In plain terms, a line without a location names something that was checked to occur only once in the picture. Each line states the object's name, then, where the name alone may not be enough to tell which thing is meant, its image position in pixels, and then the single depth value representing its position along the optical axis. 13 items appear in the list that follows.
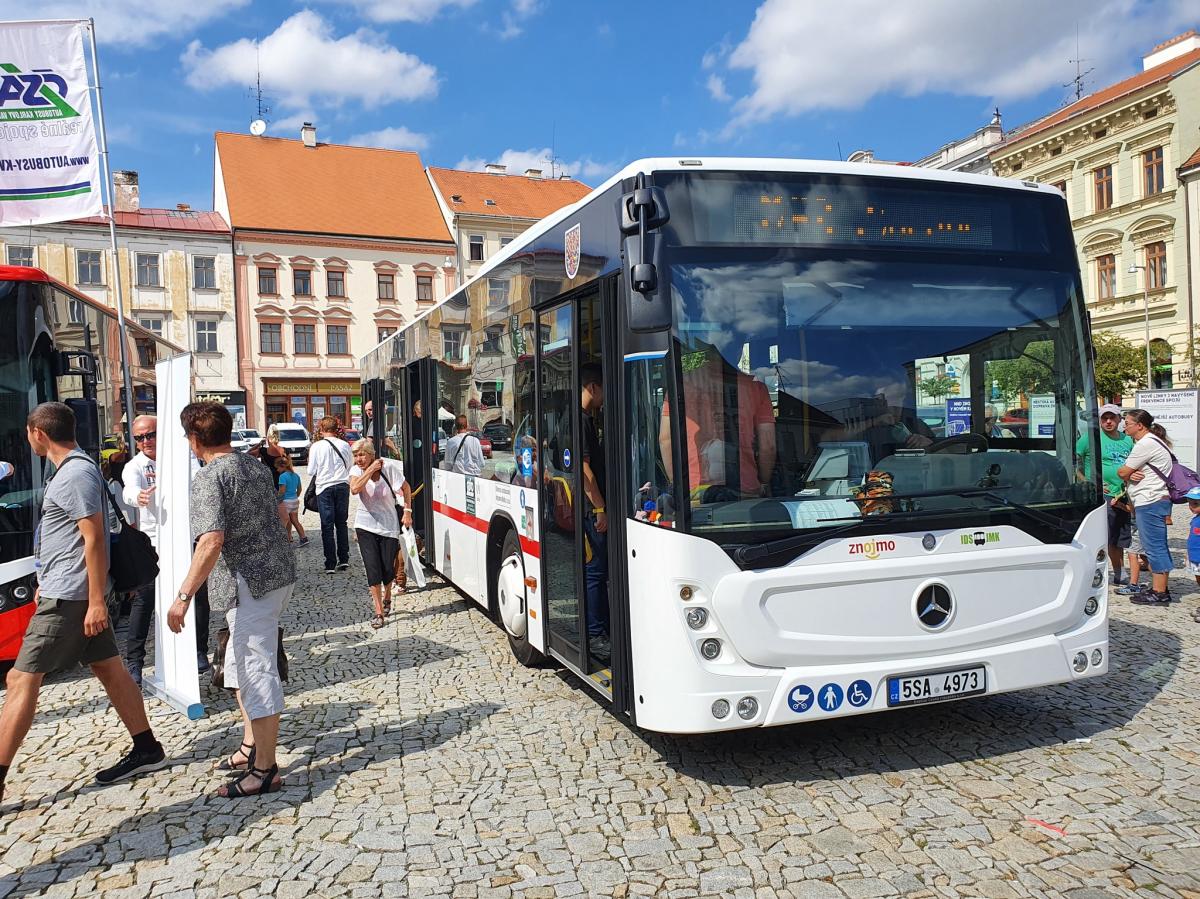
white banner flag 9.14
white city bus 4.58
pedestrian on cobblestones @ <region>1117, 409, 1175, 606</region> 8.75
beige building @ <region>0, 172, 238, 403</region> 46.06
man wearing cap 9.39
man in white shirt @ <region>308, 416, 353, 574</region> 12.03
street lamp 36.81
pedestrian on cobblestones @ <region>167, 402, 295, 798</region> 4.75
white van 39.19
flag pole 9.20
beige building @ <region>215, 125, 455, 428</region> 50.88
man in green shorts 4.71
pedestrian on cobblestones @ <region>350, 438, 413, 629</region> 9.09
